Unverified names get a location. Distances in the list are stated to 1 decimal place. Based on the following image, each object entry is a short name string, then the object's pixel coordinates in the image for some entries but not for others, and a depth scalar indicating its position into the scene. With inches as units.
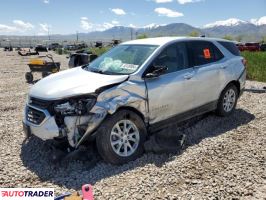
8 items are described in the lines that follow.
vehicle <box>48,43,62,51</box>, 1825.1
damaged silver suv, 124.3
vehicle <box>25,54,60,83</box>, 362.1
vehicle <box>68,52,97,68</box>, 268.9
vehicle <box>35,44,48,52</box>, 1245.1
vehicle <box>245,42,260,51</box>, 1267.4
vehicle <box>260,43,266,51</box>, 1271.2
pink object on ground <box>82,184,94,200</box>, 78.7
